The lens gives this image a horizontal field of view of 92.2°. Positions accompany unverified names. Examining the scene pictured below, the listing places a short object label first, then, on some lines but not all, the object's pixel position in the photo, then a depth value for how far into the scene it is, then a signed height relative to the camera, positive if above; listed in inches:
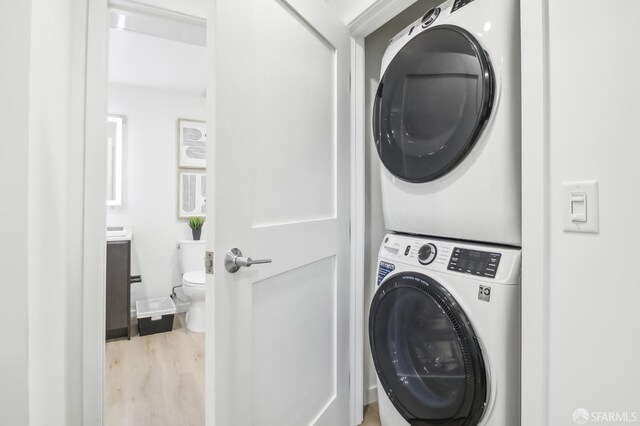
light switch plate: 27.7 +1.0
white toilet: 104.7 -22.0
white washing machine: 34.7 -15.1
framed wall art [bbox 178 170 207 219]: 125.4 +8.9
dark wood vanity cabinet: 96.1 -23.0
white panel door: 33.6 +0.4
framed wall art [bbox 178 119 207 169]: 125.0 +29.6
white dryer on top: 35.6 +12.4
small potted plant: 123.2 -4.3
